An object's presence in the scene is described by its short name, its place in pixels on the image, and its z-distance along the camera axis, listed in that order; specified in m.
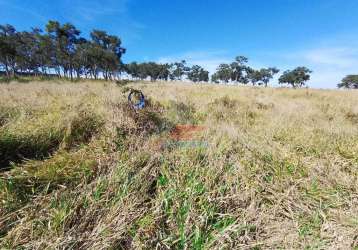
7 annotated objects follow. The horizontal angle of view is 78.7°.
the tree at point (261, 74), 69.75
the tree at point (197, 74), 78.75
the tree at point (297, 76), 60.28
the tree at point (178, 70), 75.12
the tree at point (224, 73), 68.41
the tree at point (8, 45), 28.44
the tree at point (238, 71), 63.28
